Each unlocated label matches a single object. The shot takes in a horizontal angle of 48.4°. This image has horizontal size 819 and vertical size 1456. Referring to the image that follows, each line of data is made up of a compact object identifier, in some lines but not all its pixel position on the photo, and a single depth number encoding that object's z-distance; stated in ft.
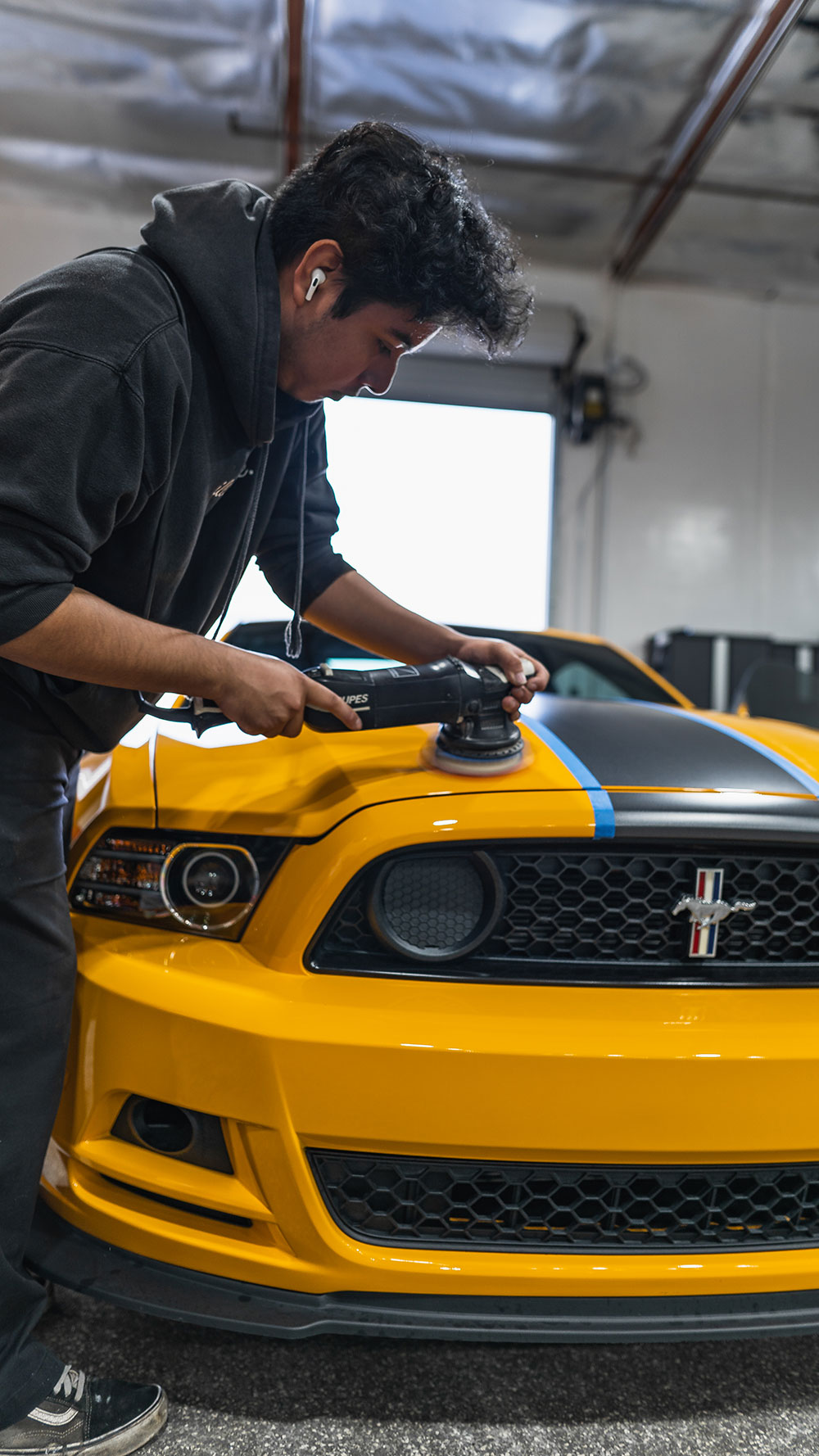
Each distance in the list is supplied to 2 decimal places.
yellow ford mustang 3.28
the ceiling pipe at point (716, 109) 14.56
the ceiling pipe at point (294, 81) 14.85
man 3.02
